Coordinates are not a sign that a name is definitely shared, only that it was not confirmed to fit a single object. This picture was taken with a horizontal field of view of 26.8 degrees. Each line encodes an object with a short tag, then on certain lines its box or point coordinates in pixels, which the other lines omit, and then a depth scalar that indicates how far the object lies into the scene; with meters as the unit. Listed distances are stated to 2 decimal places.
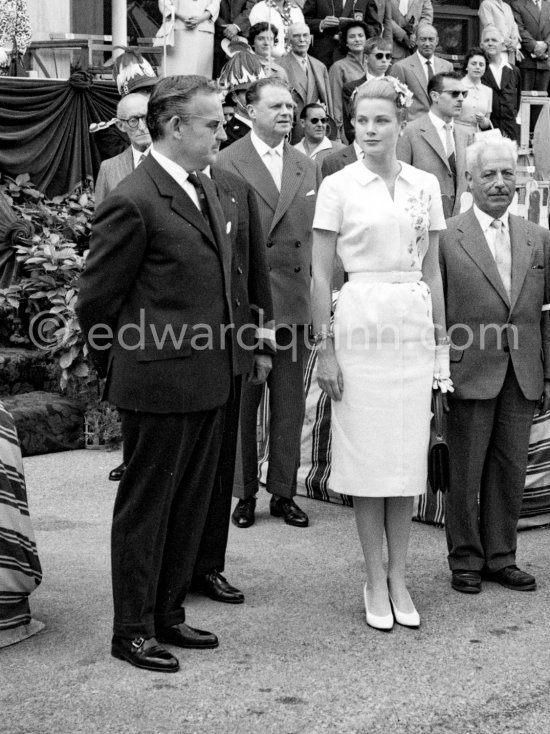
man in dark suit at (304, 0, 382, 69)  12.35
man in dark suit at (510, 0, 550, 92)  14.70
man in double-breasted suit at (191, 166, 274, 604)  4.27
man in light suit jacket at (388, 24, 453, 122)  11.16
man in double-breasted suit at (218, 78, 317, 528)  5.74
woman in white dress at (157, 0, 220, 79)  11.52
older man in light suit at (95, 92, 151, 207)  5.99
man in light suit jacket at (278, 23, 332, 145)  11.16
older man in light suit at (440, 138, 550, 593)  4.71
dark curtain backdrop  9.99
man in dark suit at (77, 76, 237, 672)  3.72
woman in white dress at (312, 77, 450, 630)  4.30
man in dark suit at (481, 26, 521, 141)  13.38
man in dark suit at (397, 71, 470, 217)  7.66
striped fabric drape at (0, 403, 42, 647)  4.01
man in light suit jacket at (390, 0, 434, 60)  13.30
